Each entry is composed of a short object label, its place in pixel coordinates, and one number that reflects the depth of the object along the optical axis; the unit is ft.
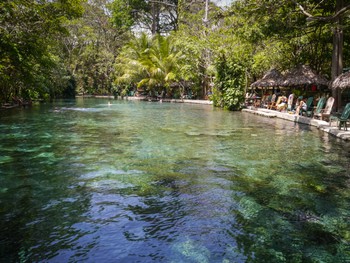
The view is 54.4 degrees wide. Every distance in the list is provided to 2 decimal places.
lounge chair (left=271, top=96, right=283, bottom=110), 65.68
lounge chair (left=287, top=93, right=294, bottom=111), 58.90
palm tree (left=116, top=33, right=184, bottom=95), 113.09
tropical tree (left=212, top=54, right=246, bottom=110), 73.51
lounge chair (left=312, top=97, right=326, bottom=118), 49.17
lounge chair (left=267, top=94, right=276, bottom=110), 69.42
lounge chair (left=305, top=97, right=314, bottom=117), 53.68
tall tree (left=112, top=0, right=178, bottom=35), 142.41
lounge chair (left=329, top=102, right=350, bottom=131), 36.55
